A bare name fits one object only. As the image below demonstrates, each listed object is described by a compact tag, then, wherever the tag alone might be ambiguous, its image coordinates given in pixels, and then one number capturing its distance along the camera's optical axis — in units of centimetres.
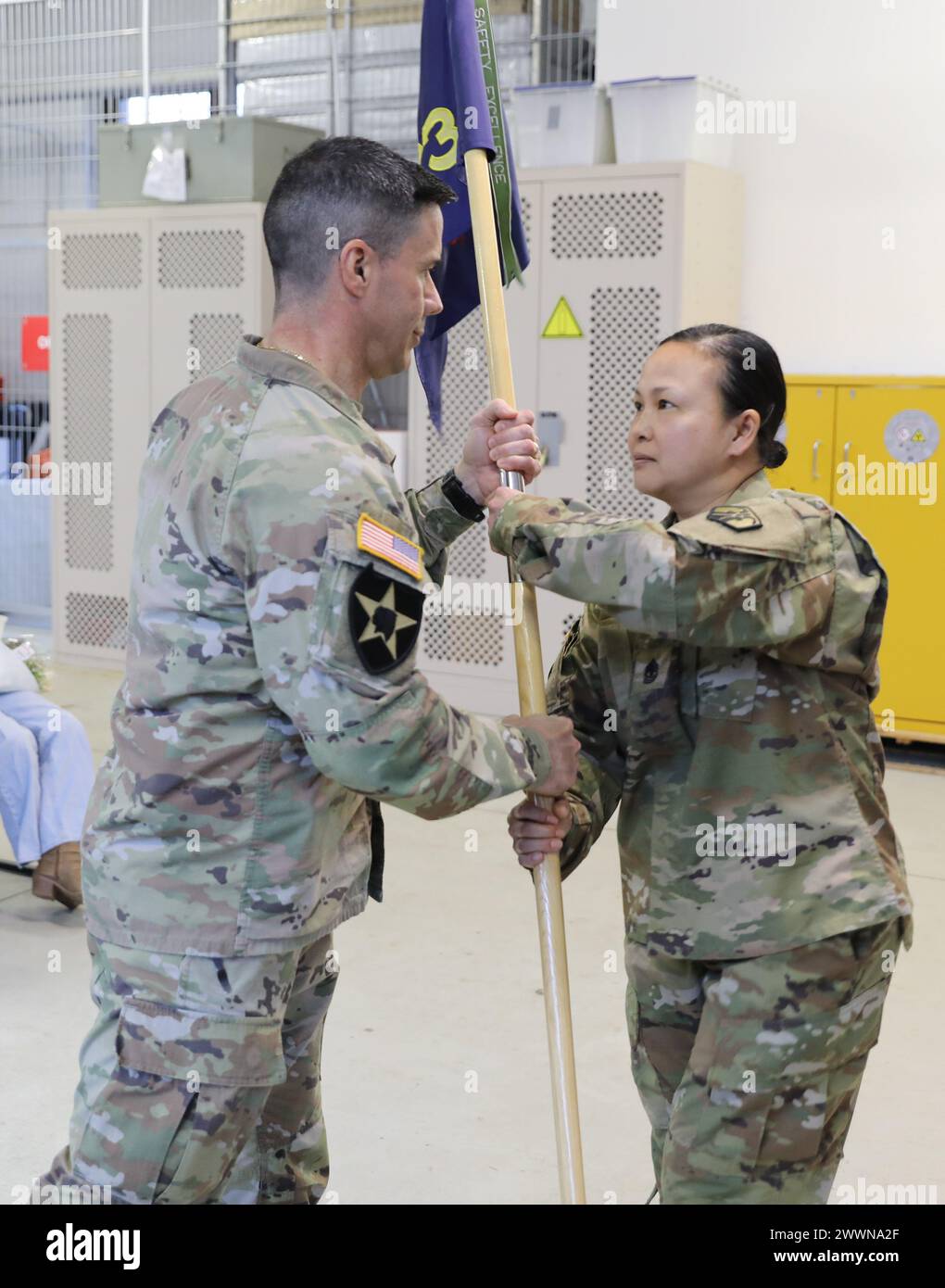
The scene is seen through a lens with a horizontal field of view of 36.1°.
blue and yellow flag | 225
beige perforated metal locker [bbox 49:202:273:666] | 654
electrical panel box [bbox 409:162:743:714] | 559
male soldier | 159
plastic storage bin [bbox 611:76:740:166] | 556
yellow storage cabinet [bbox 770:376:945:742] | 548
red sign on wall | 776
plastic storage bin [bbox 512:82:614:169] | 574
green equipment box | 644
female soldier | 172
